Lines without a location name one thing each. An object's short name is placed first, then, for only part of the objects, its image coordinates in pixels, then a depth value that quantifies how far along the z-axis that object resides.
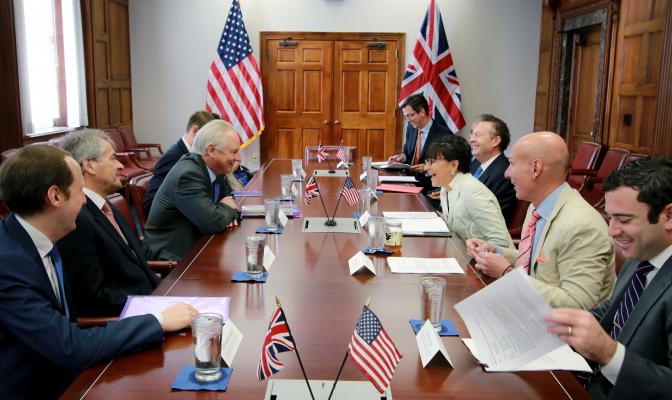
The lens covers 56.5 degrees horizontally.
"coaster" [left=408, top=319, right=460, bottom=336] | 1.68
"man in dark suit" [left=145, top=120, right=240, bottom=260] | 2.96
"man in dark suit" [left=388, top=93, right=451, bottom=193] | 5.61
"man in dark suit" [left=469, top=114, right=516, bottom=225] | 3.73
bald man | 2.01
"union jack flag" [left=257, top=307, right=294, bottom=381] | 1.28
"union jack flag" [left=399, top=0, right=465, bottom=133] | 7.88
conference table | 1.37
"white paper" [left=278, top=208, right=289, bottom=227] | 3.00
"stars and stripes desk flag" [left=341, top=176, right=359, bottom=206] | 3.23
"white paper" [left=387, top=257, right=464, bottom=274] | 2.26
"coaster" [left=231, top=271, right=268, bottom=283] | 2.13
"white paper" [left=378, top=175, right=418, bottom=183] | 4.55
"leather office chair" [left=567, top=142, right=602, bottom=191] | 5.96
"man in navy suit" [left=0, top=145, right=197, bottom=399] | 1.48
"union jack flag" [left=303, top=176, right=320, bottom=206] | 3.21
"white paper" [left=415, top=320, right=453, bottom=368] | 1.47
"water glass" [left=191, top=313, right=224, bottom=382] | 1.39
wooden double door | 8.17
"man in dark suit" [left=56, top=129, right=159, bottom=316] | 2.13
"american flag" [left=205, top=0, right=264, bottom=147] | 7.94
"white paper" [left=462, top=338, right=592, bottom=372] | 1.44
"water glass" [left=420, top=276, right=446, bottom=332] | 1.67
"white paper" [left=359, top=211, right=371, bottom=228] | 3.01
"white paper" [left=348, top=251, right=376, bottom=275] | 2.22
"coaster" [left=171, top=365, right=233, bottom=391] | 1.35
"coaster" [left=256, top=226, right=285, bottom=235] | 2.87
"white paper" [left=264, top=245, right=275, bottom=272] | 2.31
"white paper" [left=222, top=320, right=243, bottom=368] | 1.50
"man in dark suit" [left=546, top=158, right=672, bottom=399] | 1.32
